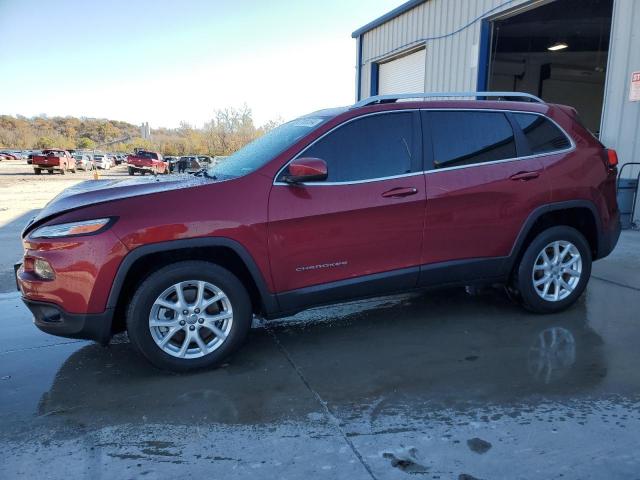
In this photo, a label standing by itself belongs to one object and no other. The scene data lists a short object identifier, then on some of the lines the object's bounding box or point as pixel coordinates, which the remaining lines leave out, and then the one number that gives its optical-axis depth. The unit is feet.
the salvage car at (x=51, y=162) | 124.77
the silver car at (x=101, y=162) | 179.64
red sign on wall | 26.61
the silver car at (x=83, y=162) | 152.05
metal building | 27.76
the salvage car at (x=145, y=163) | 119.65
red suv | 10.68
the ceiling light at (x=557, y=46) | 50.42
